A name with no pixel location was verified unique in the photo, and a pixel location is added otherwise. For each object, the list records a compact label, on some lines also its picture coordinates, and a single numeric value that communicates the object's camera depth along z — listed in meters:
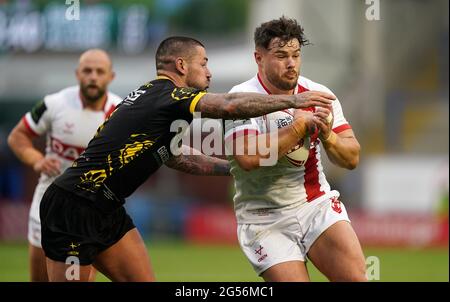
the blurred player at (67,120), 20.02
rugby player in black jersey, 14.32
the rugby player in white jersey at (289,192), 14.39
